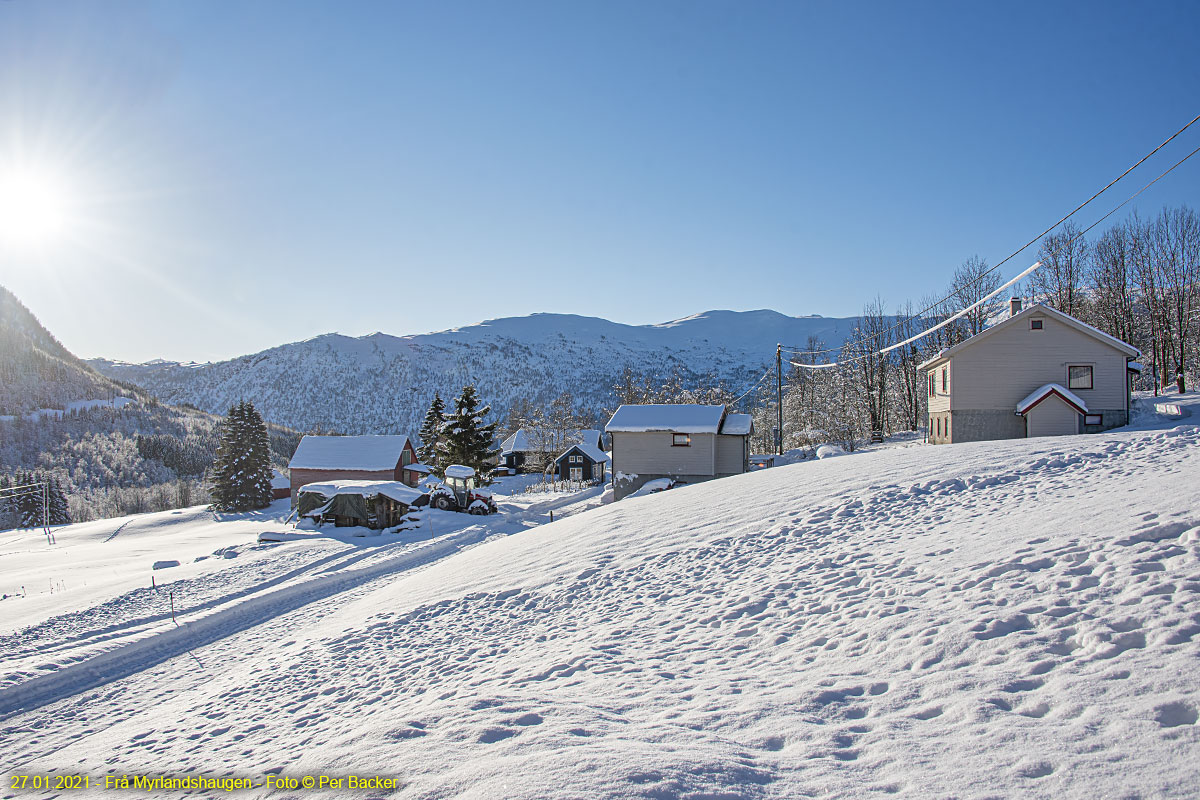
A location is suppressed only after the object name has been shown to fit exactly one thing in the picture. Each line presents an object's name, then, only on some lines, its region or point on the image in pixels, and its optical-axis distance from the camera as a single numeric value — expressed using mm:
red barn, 46906
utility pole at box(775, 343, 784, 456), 35156
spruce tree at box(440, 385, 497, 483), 49281
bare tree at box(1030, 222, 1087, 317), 41625
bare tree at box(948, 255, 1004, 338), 43094
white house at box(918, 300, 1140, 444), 24359
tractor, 36372
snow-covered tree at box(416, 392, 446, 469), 59500
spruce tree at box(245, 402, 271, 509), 48750
